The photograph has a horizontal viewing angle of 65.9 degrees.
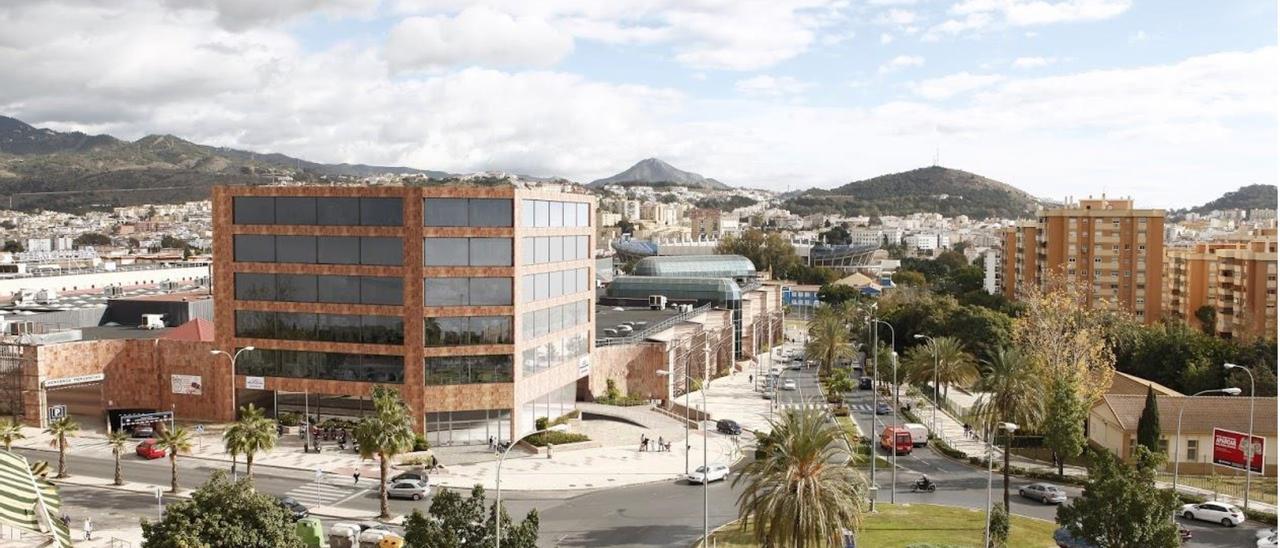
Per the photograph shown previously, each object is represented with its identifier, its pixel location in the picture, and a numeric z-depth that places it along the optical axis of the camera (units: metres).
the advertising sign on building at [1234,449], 55.34
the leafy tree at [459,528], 31.91
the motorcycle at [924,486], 54.50
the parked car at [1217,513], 47.88
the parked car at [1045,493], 52.08
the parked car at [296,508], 45.66
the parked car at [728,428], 72.12
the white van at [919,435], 69.12
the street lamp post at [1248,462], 51.29
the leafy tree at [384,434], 46.09
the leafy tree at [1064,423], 56.84
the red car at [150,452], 59.28
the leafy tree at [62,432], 52.22
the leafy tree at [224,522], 31.00
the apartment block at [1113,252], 119.50
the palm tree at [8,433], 50.72
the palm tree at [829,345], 101.94
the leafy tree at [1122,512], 37.25
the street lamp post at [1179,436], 54.81
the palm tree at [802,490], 33.41
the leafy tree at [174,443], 49.66
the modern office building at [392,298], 62.84
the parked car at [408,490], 51.03
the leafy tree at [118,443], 51.94
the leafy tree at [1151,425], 57.84
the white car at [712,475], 55.72
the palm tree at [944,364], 85.44
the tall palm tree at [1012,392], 48.28
